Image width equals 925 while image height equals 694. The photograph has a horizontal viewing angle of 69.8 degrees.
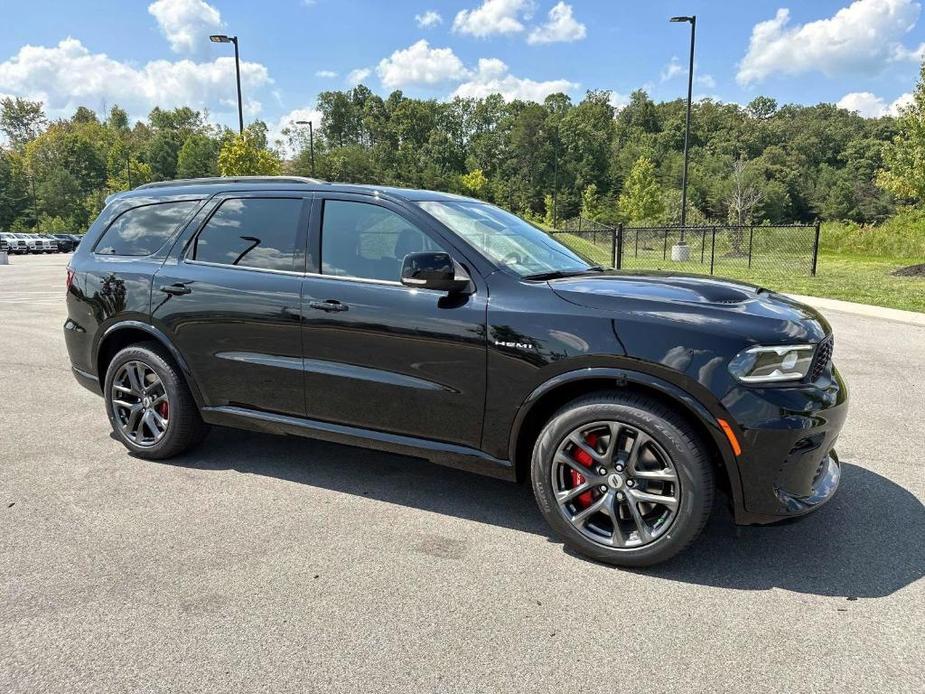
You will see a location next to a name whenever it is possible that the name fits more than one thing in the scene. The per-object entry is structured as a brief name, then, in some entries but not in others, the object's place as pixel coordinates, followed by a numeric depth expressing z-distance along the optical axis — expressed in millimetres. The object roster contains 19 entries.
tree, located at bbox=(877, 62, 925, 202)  19859
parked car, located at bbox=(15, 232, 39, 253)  49094
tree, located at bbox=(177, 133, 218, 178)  93875
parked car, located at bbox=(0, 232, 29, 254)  47481
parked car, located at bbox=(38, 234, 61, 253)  51031
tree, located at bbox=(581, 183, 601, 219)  77000
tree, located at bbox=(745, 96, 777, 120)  120525
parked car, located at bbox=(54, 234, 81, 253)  53156
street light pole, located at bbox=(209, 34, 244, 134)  24078
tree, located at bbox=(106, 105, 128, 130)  136500
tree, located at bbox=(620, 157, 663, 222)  60312
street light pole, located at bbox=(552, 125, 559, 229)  88625
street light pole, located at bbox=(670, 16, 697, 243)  25170
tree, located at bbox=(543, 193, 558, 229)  87775
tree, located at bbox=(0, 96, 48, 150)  117625
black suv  2871
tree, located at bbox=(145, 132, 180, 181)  101312
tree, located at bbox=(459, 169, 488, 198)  93125
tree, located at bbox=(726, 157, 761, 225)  55450
